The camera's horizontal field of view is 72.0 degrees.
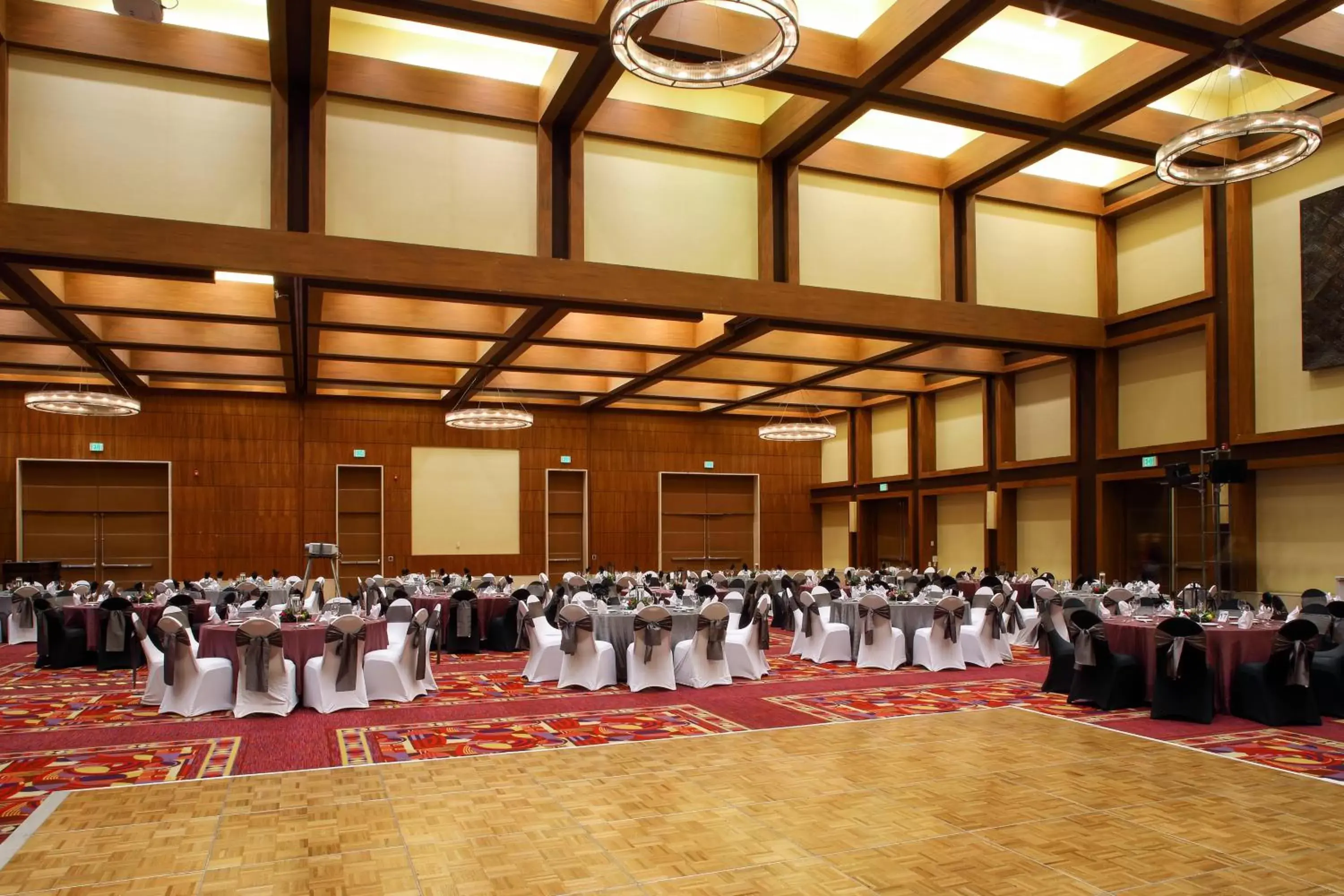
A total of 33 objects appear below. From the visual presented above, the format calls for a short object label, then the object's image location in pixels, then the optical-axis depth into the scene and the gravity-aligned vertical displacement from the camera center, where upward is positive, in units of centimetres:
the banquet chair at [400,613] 1206 -174
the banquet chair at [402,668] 899 -185
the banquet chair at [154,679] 874 -187
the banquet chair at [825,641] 1169 -208
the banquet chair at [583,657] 960 -187
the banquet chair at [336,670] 845 -173
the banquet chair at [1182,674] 783 -170
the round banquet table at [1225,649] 824 -159
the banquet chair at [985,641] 1150 -206
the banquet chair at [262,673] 819 -170
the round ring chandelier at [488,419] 1711 +114
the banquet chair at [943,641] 1105 -198
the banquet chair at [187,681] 833 -181
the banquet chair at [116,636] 1112 -185
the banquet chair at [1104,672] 848 -182
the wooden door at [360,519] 2116 -88
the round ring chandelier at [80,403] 1478 +129
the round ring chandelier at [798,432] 1942 +97
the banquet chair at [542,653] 1012 -191
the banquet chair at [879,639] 1118 -197
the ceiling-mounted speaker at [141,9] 711 +368
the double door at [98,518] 1925 -76
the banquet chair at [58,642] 1145 -197
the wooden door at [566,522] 2289 -107
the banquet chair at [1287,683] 771 -177
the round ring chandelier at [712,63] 634 +314
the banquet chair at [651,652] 951 -179
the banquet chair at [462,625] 1246 -198
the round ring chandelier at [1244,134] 802 +301
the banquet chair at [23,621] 1393 -208
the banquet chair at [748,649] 1043 -194
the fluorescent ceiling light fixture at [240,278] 1310 +297
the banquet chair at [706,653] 977 -187
